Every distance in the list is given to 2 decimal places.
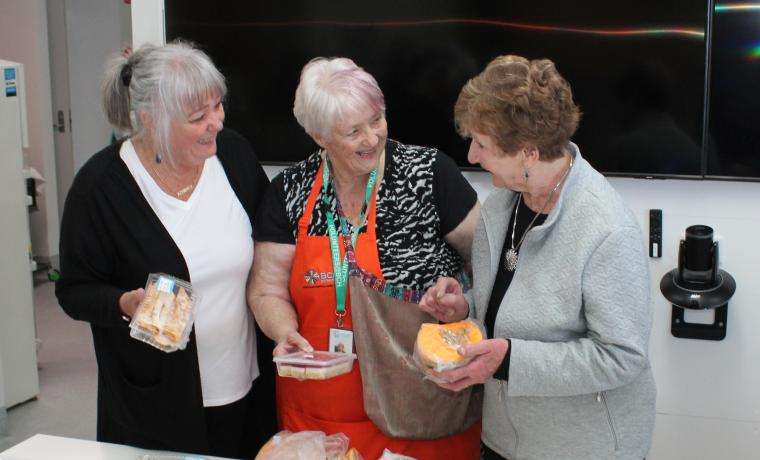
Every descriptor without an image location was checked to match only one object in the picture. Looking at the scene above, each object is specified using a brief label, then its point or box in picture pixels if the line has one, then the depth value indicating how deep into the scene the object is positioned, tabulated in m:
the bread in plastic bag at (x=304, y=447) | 2.07
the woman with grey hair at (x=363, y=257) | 2.23
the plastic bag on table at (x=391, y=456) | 2.08
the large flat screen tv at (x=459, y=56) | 2.84
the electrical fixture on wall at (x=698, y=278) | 2.76
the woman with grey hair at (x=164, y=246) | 2.24
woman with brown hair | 1.81
